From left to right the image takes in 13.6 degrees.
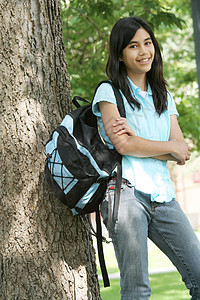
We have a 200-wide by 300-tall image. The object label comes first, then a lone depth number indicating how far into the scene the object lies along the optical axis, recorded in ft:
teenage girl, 14.43
